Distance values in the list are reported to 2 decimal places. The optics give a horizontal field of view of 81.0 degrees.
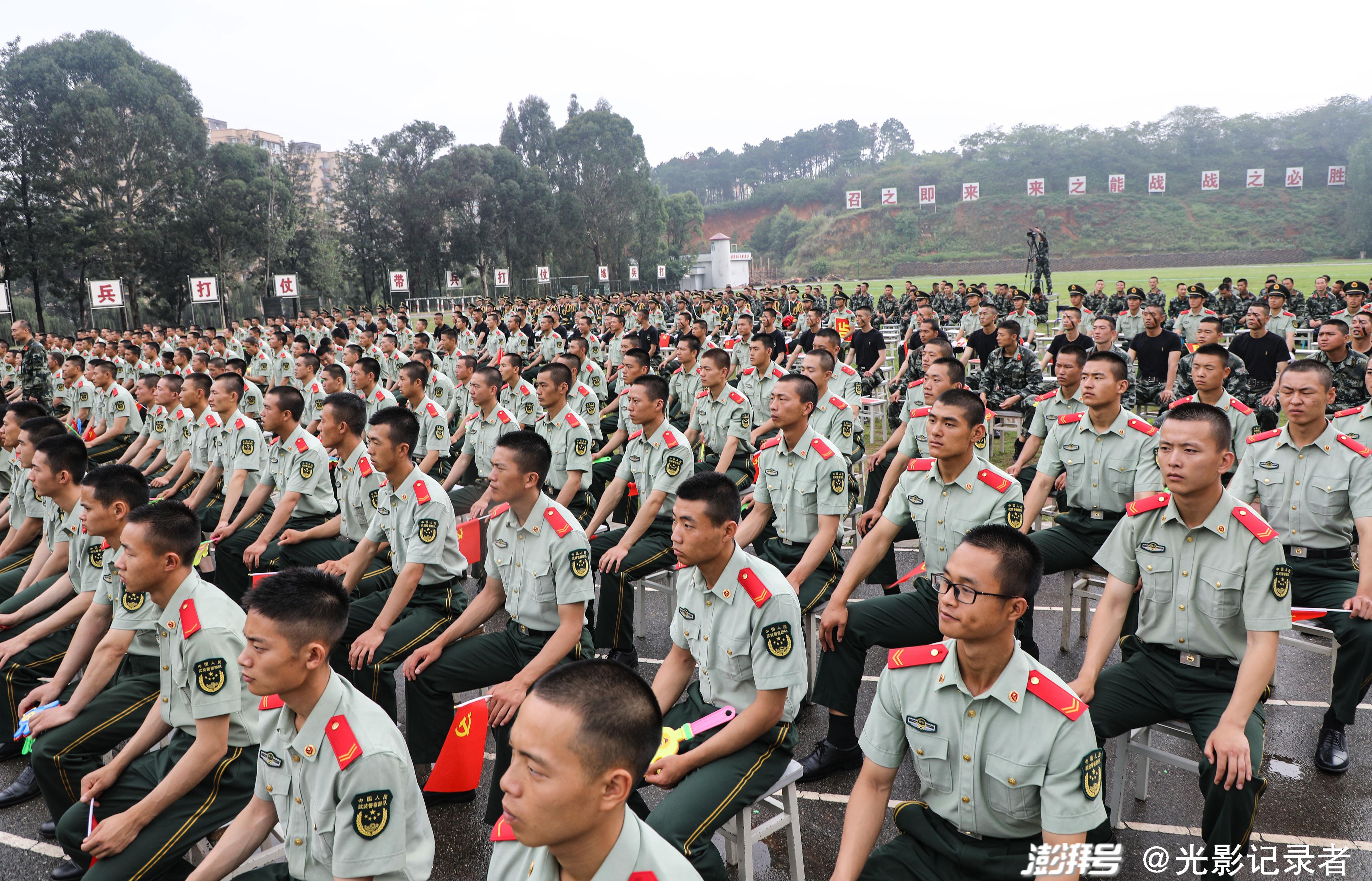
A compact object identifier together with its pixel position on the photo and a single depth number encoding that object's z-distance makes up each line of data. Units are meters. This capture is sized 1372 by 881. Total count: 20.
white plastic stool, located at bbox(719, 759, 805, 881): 2.46
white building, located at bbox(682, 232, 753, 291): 51.53
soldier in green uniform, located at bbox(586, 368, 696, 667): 4.32
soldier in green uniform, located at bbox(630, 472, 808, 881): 2.30
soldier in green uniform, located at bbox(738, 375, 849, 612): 3.85
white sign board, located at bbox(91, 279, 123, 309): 19.83
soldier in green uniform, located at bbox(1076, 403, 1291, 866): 2.58
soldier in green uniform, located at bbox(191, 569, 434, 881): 1.92
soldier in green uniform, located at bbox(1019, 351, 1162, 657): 4.07
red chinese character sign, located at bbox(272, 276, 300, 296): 25.02
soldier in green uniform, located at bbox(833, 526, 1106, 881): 1.92
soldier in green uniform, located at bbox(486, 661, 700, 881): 1.45
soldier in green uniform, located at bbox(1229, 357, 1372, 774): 3.41
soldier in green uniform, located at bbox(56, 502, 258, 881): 2.31
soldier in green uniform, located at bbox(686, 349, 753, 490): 6.08
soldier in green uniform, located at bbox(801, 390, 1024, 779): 3.34
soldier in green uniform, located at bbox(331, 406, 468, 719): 3.38
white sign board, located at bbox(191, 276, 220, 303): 21.52
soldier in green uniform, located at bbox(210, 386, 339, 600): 4.75
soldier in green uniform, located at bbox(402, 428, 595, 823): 3.24
